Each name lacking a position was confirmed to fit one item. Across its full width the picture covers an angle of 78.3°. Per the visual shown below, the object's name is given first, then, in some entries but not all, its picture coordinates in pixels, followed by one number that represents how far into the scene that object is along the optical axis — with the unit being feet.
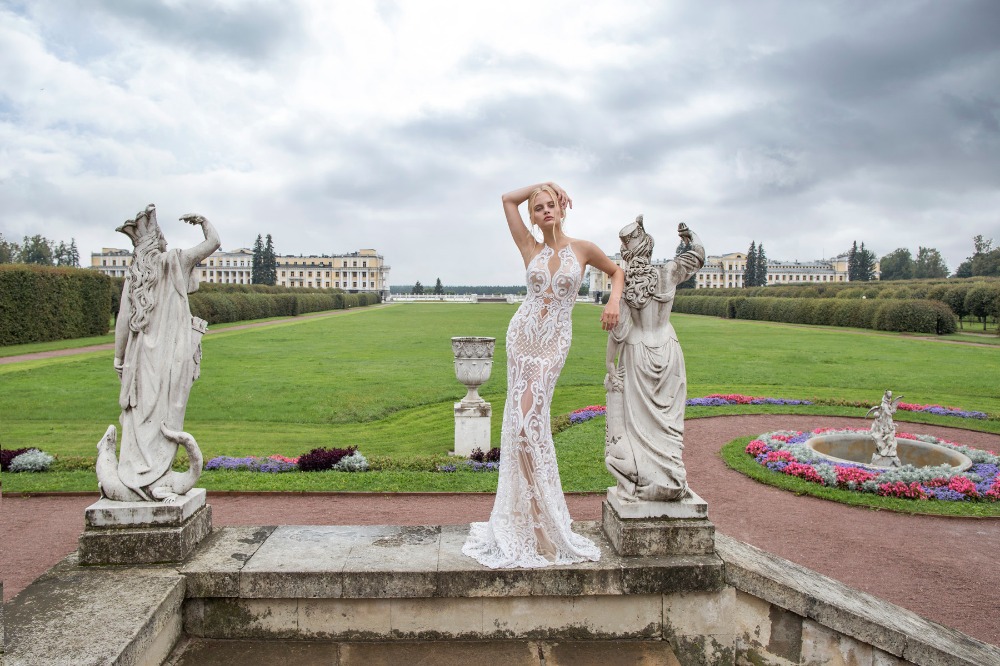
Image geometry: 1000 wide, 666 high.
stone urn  32.35
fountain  30.60
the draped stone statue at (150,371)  13.84
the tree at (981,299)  116.37
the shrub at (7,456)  28.43
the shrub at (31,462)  27.99
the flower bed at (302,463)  28.84
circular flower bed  26.55
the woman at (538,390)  13.56
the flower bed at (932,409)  42.50
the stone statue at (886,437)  30.53
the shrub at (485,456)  30.94
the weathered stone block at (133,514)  13.56
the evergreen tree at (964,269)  249.55
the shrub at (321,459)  28.89
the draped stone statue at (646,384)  14.29
